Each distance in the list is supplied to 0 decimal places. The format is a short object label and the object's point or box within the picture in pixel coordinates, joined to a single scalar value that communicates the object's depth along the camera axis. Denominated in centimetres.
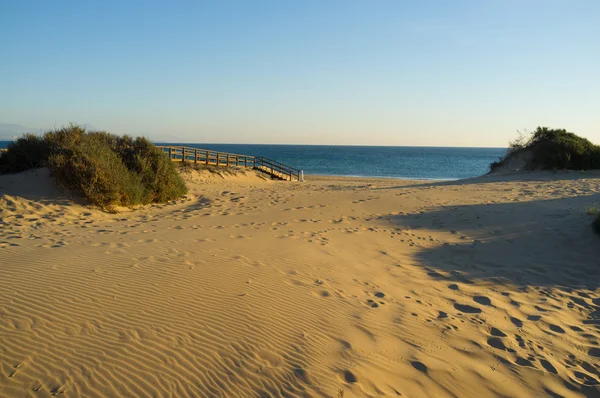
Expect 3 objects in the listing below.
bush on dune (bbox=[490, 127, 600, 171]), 2059
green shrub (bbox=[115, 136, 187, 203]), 1467
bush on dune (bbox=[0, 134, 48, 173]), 1516
